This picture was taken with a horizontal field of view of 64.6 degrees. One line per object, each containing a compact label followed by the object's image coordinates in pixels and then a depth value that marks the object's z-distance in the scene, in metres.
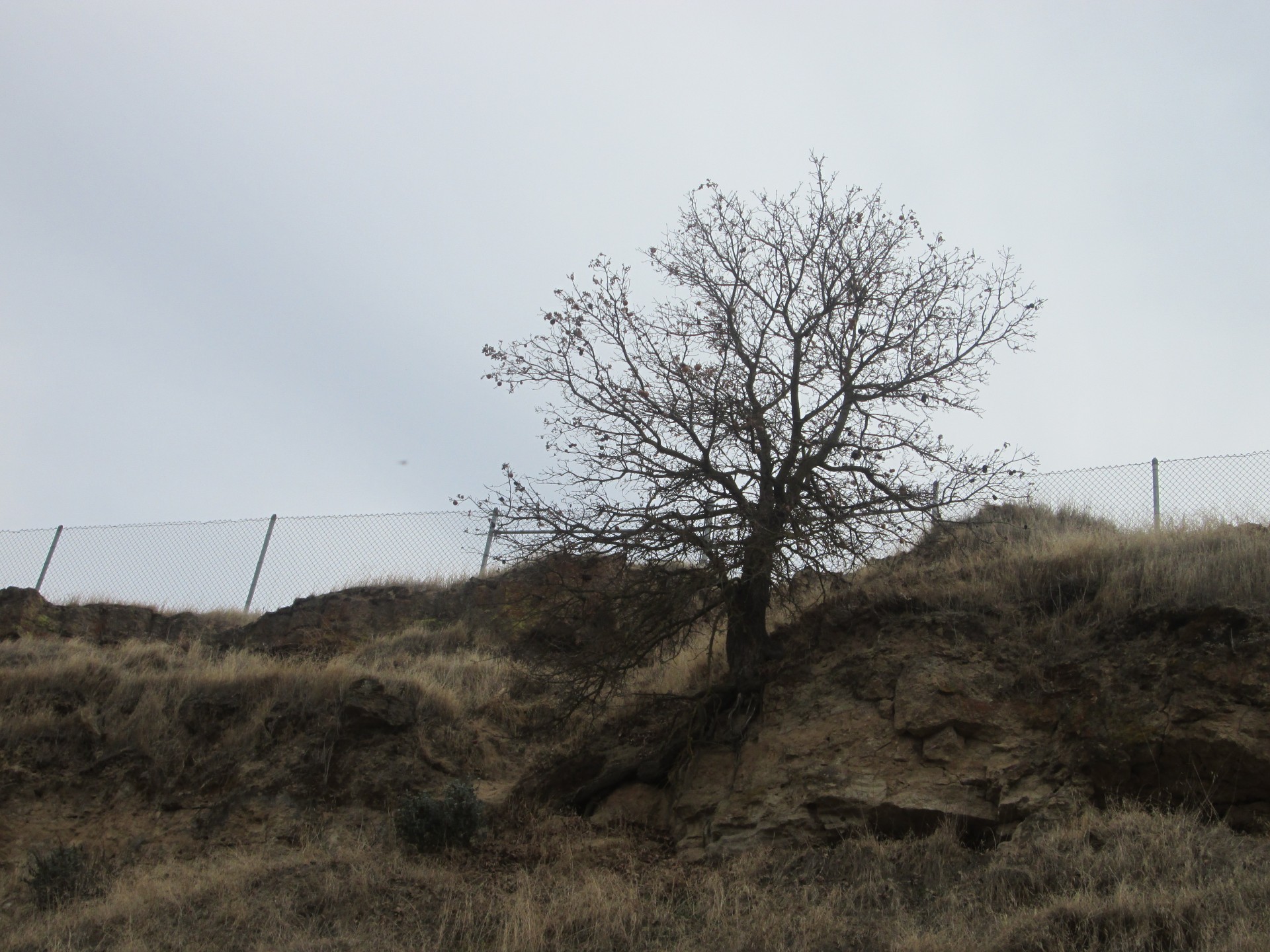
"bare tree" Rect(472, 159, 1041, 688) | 10.66
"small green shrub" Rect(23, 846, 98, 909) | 9.81
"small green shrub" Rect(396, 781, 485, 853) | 10.36
